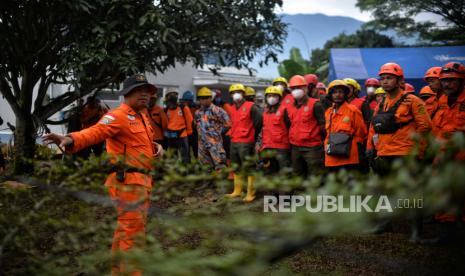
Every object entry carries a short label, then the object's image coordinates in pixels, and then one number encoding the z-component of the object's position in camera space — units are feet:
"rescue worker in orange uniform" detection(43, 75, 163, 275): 11.07
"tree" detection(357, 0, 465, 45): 64.54
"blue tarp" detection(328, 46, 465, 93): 44.93
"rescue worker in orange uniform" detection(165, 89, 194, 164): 32.12
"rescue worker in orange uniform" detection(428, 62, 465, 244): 15.75
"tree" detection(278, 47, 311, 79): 65.36
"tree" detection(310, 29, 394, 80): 83.31
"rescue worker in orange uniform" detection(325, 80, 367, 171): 18.76
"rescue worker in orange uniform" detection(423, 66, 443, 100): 19.77
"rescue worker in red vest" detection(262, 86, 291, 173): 23.65
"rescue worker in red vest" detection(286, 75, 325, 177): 21.59
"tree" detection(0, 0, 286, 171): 21.25
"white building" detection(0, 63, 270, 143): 64.03
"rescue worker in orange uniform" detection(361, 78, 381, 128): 22.67
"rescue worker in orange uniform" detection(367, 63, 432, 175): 16.06
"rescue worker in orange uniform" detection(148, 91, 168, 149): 30.68
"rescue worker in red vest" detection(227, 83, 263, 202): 26.22
